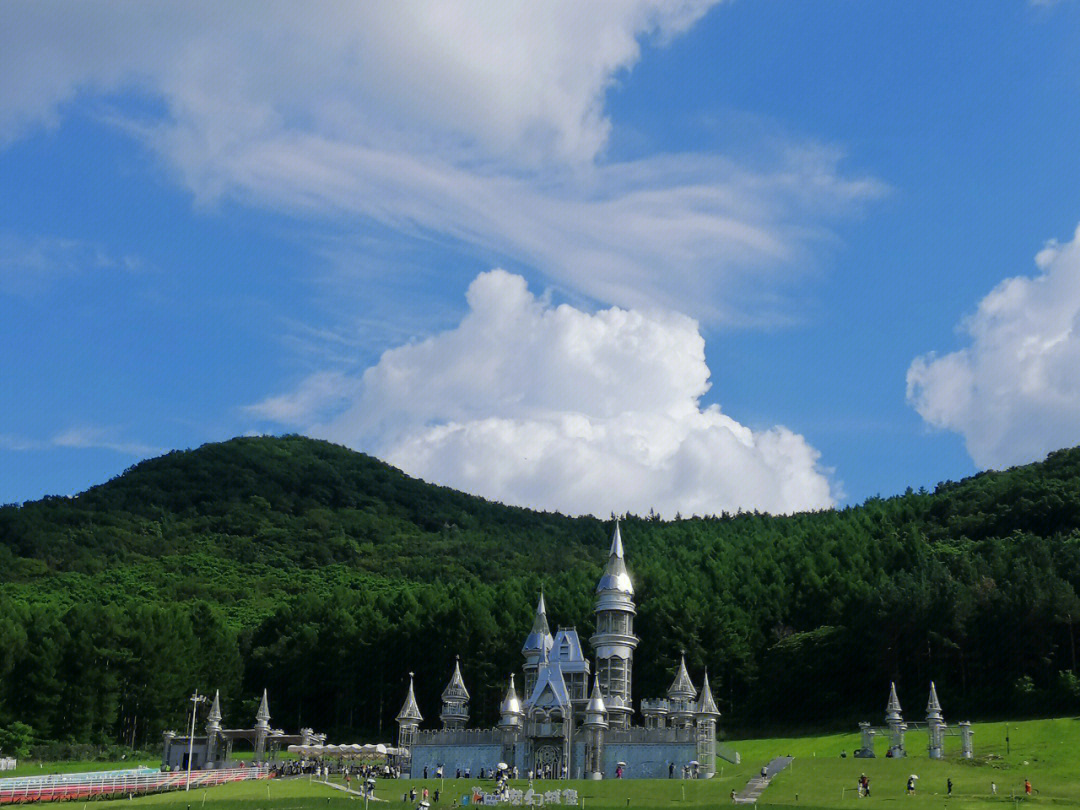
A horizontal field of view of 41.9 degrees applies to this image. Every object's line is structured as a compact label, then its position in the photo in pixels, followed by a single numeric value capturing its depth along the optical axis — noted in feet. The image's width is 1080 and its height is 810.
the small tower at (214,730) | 276.21
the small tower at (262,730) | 274.98
